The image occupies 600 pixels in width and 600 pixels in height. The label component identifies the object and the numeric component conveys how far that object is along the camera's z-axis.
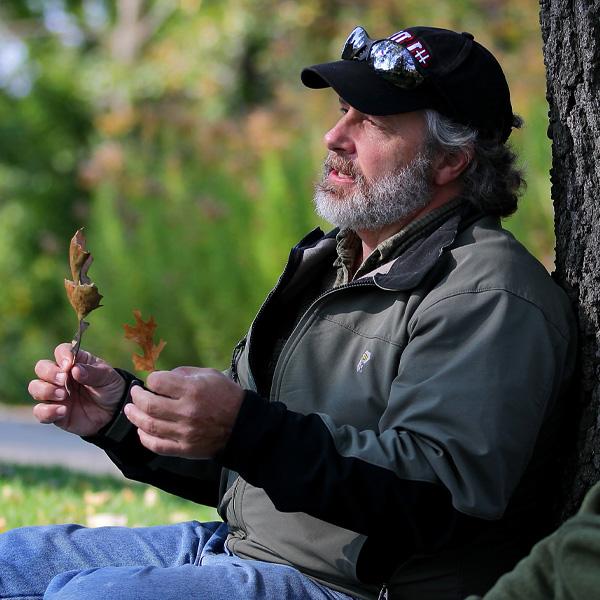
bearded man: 4.52
